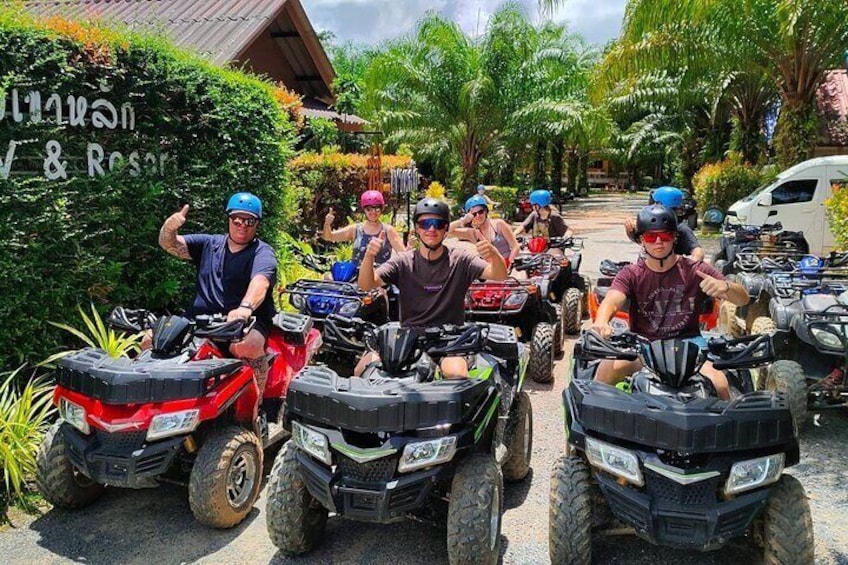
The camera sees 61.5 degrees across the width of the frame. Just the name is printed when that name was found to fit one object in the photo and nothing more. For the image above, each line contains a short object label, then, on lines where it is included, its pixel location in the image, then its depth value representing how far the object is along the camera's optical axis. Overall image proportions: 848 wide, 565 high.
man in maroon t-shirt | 4.03
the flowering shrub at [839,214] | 9.23
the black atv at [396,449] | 3.31
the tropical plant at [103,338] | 5.41
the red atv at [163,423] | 3.81
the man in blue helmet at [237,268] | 4.73
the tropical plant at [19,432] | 4.39
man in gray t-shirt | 4.35
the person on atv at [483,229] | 7.47
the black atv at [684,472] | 3.07
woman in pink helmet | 6.97
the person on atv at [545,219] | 9.43
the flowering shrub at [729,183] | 20.38
